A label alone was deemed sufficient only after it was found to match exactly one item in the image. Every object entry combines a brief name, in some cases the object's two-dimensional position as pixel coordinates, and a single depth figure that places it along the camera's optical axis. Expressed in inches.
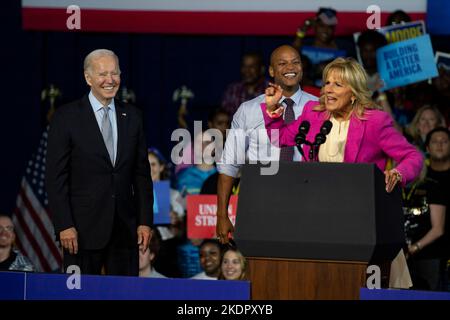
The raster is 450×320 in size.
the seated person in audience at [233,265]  536.7
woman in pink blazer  383.9
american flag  667.4
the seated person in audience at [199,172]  607.2
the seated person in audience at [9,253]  509.7
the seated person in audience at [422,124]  591.8
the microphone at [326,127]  356.0
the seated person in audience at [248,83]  633.6
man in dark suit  417.7
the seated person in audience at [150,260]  562.6
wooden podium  325.7
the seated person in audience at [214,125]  611.8
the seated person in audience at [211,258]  567.8
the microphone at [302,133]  352.2
